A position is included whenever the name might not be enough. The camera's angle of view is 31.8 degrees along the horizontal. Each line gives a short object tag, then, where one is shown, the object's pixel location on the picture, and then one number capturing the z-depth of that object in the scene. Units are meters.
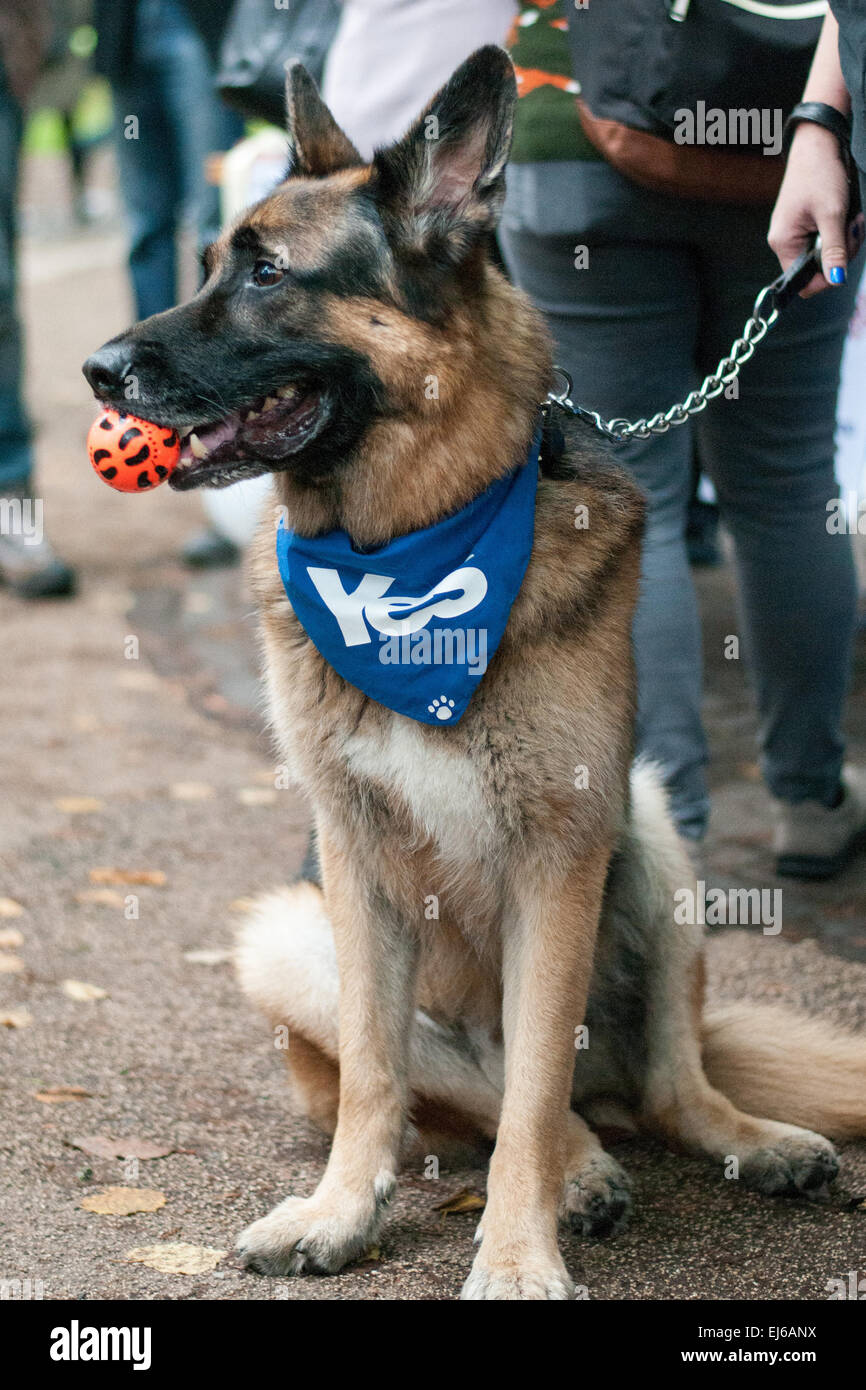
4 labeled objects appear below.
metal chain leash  2.86
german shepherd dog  2.52
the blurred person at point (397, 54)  3.99
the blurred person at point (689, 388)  3.34
